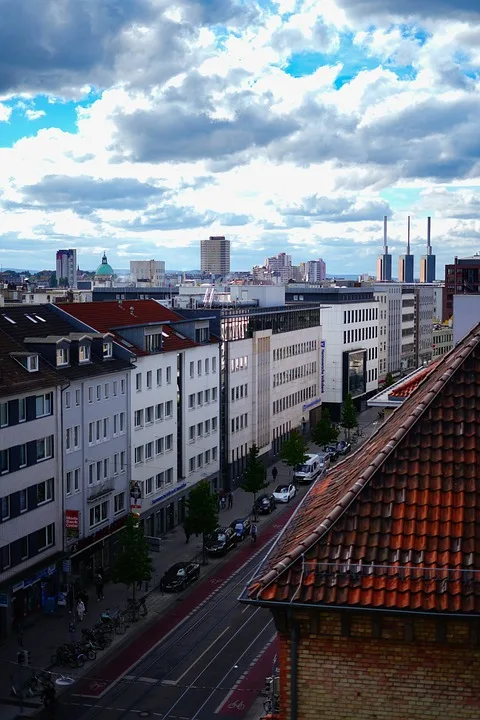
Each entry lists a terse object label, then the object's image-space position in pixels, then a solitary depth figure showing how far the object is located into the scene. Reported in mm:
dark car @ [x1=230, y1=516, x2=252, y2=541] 73500
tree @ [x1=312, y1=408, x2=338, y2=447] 111500
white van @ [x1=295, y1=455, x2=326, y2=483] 96812
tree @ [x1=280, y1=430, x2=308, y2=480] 97250
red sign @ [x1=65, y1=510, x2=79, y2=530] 56938
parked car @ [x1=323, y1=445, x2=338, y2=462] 108250
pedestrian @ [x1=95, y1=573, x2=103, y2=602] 58375
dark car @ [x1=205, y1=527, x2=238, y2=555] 68625
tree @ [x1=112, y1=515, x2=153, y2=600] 55062
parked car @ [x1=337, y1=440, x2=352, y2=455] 111250
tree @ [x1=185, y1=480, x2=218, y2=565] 67812
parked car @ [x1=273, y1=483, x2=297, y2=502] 87688
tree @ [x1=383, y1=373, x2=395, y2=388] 159875
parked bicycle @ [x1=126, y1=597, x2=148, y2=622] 54459
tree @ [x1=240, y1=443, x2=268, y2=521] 82500
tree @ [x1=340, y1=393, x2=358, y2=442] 119625
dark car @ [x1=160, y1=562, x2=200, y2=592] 59688
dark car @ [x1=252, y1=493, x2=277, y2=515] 82438
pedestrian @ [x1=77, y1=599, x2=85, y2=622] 53688
